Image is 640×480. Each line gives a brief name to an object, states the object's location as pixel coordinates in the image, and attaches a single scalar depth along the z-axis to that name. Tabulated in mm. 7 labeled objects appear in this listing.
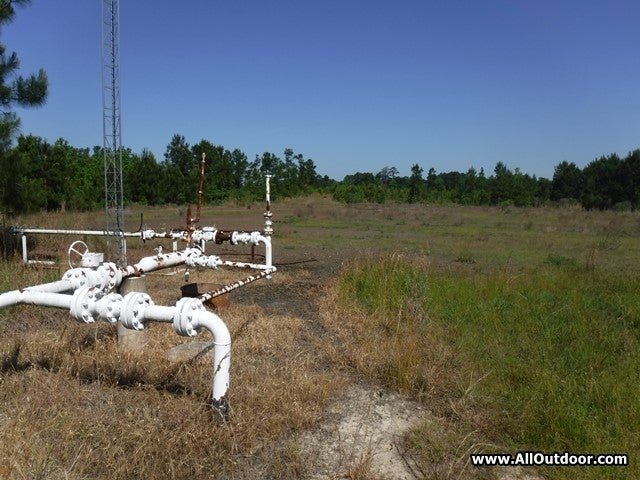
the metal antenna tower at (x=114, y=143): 6613
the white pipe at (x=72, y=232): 6895
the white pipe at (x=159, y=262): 3592
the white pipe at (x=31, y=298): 2744
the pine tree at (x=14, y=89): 7906
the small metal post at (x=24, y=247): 7406
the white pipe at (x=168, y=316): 2535
